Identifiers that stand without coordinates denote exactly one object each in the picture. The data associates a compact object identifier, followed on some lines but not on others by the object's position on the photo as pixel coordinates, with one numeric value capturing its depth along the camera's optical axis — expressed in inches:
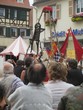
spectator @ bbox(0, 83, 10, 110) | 114.6
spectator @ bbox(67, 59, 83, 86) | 228.7
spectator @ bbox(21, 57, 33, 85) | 225.4
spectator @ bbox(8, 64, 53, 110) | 138.2
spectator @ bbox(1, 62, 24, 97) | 186.1
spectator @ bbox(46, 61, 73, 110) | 163.1
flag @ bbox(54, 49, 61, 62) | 368.4
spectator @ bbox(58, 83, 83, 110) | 111.3
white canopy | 474.9
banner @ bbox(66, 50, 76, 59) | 606.0
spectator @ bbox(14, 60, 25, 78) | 273.8
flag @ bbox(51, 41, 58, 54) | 392.4
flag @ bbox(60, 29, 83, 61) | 388.6
